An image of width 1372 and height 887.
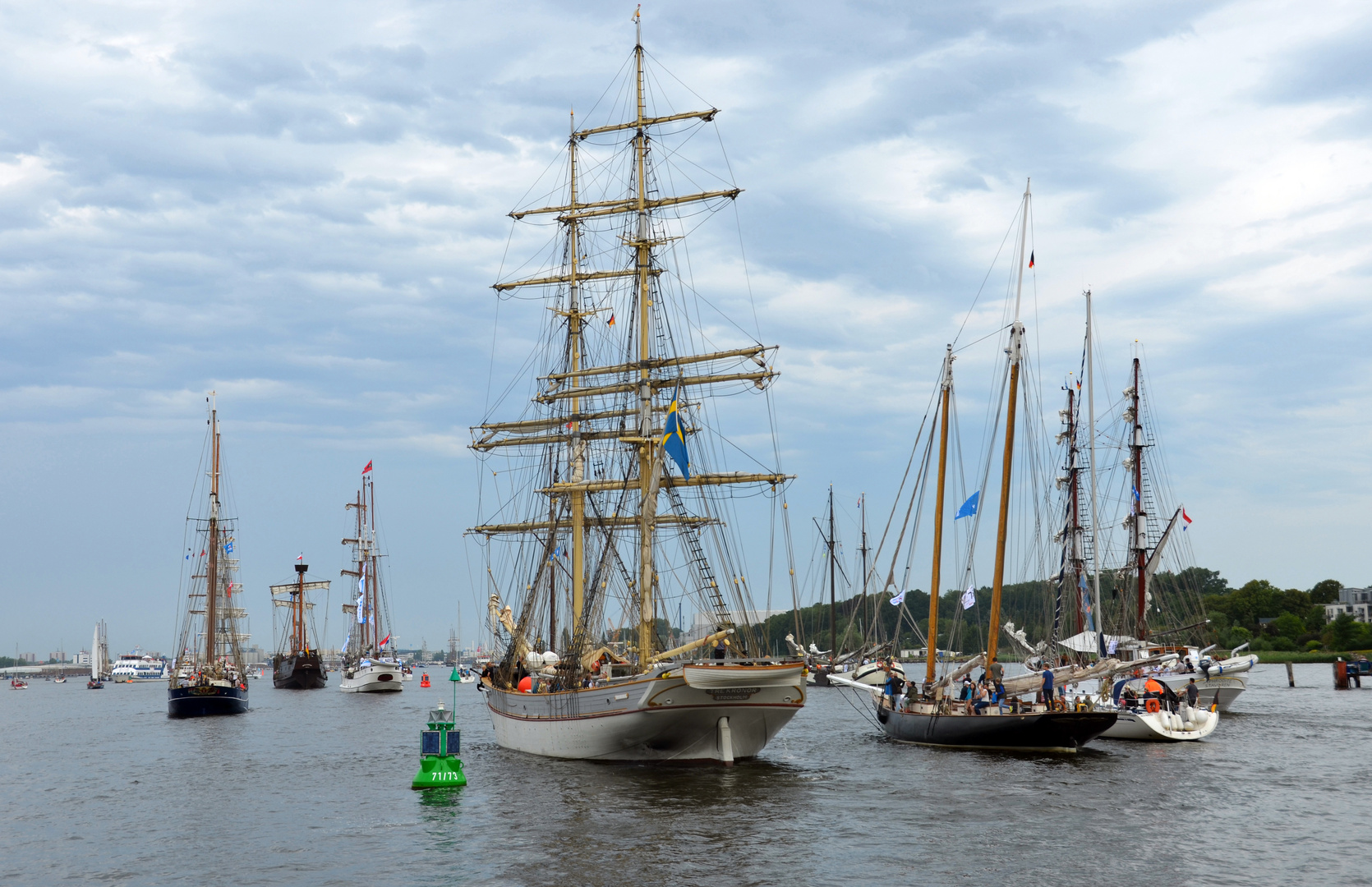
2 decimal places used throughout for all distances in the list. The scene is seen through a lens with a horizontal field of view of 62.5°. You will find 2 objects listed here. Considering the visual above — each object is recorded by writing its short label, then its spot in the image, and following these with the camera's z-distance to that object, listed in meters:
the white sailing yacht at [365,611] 130.12
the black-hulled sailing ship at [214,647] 78.75
